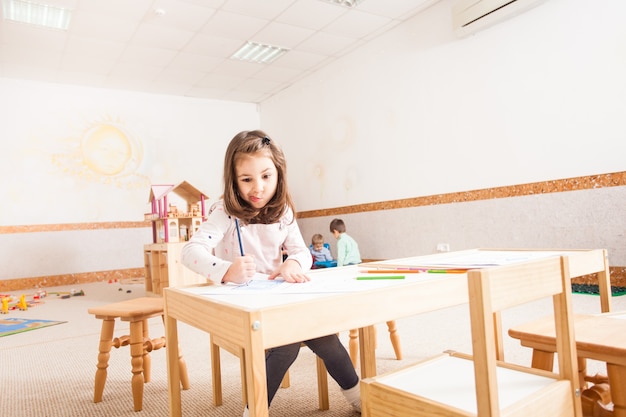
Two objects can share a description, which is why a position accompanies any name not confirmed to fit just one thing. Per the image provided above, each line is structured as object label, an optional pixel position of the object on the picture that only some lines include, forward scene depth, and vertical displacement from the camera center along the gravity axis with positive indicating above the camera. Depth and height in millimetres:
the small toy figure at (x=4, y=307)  3851 -556
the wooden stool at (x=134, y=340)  1562 -393
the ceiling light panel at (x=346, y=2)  4171 +2110
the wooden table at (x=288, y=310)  684 -153
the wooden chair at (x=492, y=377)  674 -325
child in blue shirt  5113 -321
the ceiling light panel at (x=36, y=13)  3953 +2126
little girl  1194 -9
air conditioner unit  3557 +1708
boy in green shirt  4660 -308
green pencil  994 -132
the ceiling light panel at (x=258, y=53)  5137 +2116
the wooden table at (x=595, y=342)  925 -303
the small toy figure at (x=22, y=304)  3996 -565
